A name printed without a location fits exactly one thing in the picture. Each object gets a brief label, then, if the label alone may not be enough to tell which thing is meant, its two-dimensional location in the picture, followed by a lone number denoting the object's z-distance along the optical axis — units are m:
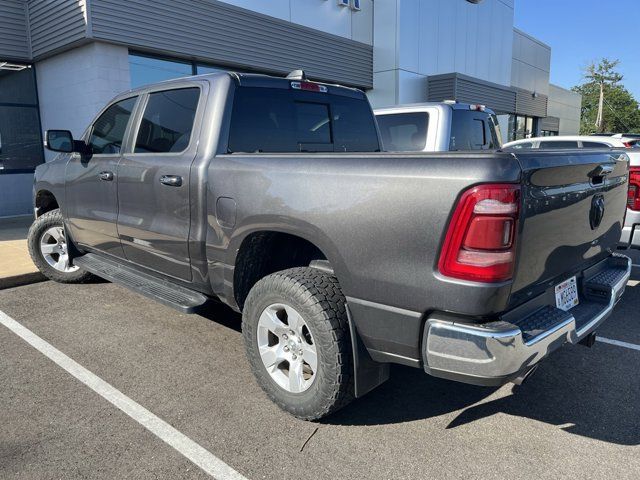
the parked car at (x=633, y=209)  4.69
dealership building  9.46
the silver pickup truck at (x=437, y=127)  5.83
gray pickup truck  2.19
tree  53.84
